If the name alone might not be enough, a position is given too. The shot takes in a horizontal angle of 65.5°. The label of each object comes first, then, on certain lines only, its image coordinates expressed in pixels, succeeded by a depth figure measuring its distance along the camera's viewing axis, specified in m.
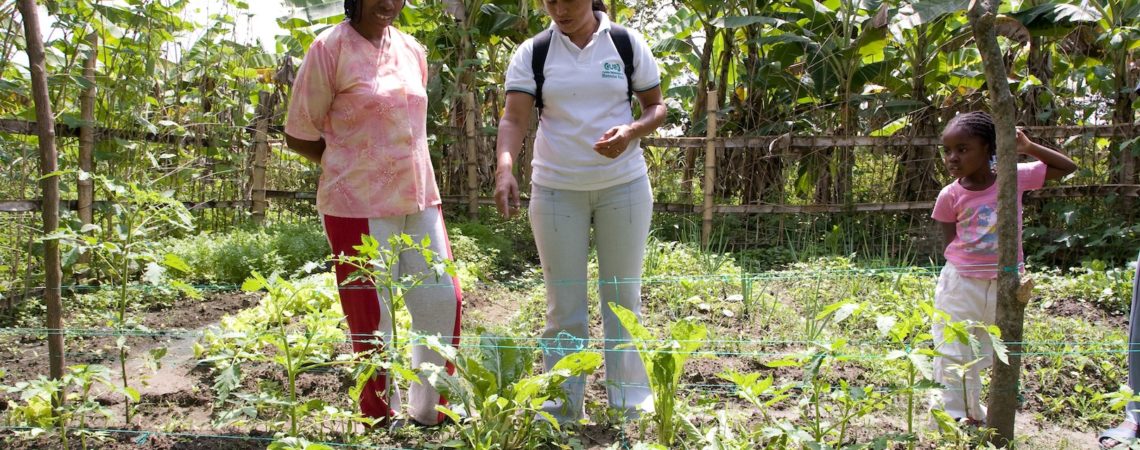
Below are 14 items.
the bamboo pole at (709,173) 7.61
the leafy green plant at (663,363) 2.77
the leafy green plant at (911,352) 2.24
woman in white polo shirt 3.15
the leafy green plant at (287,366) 2.46
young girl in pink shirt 3.20
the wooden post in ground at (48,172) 2.75
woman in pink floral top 2.97
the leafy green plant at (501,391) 2.56
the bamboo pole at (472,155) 8.36
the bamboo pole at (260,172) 7.50
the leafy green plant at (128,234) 2.64
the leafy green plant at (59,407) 2.44
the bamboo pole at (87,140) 5.58
